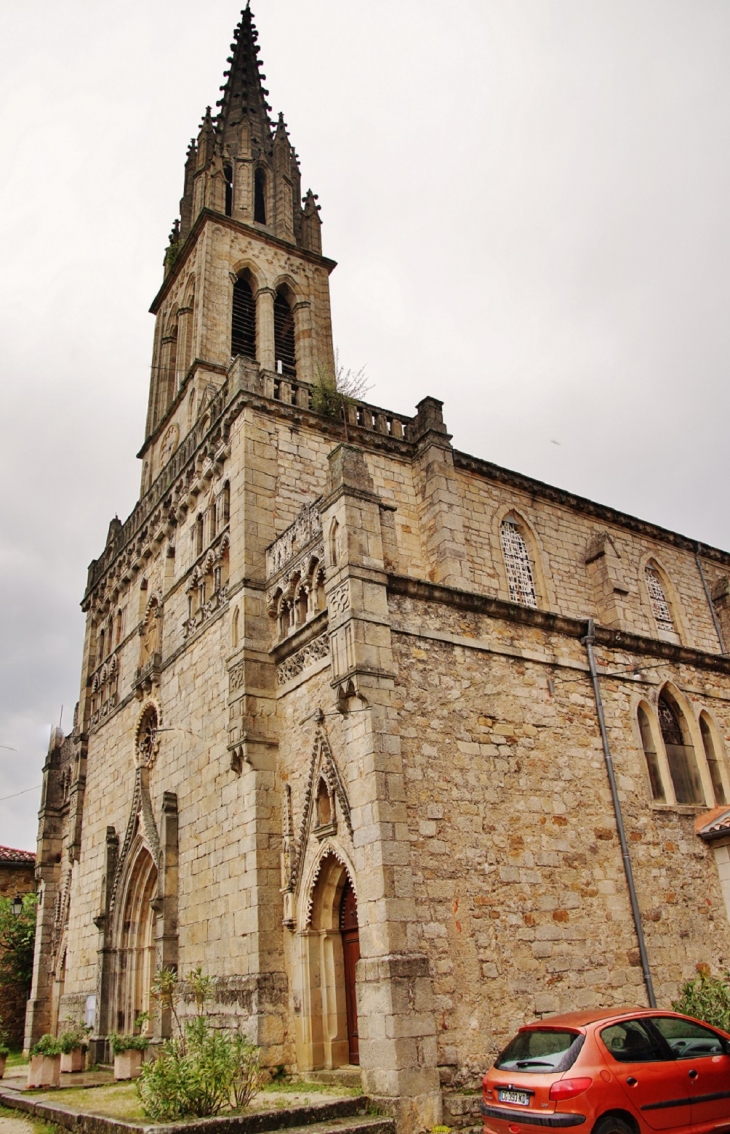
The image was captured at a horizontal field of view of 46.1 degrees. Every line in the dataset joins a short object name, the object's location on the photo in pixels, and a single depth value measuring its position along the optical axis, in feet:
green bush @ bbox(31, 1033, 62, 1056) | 44.78
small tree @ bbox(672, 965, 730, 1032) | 37.32
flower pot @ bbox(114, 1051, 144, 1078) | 45.47
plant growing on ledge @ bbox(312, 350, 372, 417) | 54.44
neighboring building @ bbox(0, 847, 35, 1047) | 89.76
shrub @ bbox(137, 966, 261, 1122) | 28.91
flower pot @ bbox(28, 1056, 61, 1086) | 44.80
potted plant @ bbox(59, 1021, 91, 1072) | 50.65
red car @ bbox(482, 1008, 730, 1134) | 23.40
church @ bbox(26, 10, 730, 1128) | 34.30
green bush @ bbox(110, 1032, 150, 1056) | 45.42
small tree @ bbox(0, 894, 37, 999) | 80.23
